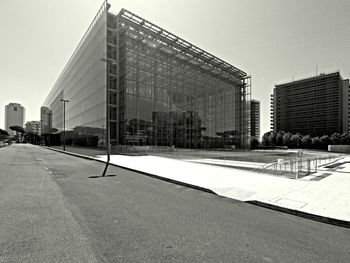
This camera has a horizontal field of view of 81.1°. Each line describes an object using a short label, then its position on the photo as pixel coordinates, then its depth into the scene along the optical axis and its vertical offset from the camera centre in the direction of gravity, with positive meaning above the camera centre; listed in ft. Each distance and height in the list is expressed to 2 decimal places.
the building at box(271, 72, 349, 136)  400.26 +61.39
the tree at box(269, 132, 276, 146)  350.52 -10.14
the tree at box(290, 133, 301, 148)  317.63 -10.58
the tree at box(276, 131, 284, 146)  341.04 -8.16
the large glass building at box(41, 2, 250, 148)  124.88 +32.60
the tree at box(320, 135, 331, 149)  288.51 -9.59
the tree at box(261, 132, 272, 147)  364.81 -10.92
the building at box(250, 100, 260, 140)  427.62 +36.23
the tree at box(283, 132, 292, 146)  327.94 -7.79
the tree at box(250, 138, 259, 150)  272.72 -13.58
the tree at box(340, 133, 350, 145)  273.54 -7.57
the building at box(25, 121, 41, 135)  618.03 +22.69
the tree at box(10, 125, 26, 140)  485.65 +10.44
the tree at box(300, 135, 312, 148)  303.97 -11.59
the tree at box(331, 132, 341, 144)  280.02 -6.41
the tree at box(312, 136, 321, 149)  298.76 -12.80
